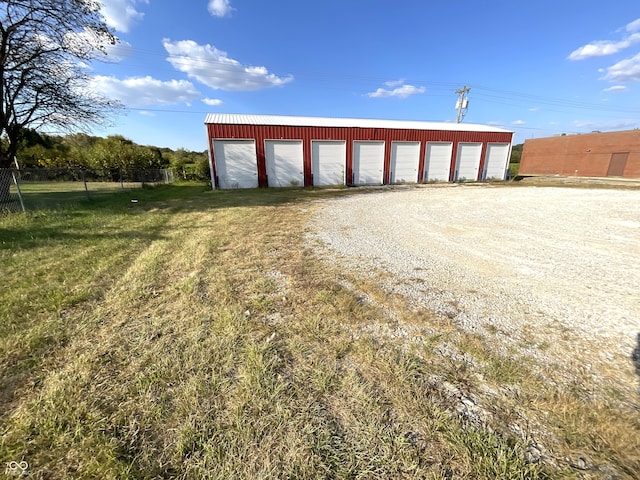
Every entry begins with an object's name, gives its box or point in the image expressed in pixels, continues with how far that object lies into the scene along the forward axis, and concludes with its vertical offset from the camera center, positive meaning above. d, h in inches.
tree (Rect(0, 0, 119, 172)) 337.7 +135.6
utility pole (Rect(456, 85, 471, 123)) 1105.4 +263.0
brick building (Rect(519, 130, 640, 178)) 968.9 +56.5
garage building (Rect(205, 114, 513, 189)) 634.8 +45.6
